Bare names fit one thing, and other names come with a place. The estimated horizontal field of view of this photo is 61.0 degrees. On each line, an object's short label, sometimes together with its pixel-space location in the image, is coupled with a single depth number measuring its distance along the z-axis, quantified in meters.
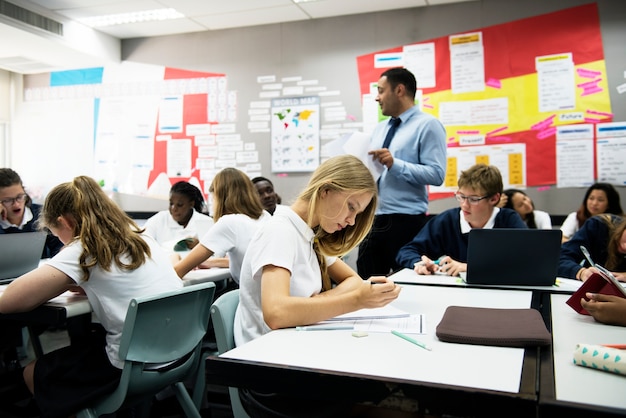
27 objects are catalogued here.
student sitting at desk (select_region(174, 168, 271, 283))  2.48
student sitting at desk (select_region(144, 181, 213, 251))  3.61
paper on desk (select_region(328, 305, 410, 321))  1.40
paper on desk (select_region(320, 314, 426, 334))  1.26
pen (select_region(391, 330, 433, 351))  1.10
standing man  2.84
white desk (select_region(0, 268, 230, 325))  1.71
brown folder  1.10
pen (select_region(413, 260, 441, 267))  2.29
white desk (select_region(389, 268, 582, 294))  1.92
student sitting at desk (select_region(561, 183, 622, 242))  3.74
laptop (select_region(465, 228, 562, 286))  1.91
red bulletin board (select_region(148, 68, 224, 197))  5.11
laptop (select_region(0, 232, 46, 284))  2.09
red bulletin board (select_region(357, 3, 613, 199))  3.97
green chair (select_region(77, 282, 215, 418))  1.62
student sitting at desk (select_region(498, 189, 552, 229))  3.95
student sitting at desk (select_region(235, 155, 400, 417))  1.27
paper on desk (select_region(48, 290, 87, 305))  1.81
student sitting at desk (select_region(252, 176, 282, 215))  3.94
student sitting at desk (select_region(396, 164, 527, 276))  2.32
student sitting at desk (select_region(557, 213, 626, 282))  2.17
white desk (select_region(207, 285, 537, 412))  0.90
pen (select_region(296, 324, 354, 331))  1.26
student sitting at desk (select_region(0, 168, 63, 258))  3.00
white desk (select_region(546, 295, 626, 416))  0.83
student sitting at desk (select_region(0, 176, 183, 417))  1.64
